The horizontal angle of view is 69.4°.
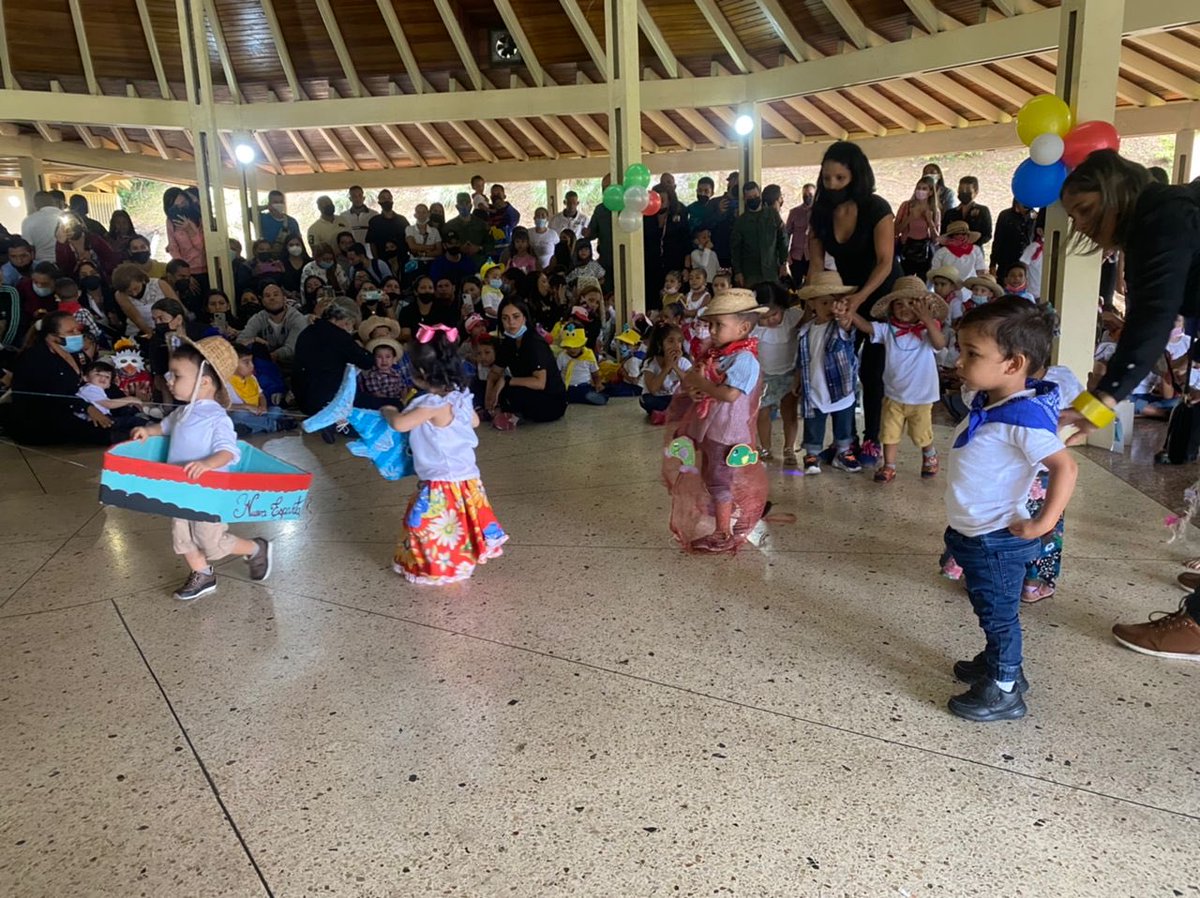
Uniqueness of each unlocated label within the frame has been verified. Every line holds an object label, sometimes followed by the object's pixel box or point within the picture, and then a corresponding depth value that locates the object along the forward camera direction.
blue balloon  5.17
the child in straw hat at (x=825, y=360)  4.68
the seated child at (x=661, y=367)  5.51
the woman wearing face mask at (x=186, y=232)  10.57
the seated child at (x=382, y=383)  6.42
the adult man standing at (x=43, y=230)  9.41
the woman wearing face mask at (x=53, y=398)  6.57
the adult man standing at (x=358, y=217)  11.48
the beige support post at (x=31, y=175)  13.28
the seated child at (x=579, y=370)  7.70
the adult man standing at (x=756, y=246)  8.90
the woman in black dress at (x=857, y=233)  4.43
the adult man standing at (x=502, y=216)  11.37
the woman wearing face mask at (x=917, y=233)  8.60
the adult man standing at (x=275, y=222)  11.42
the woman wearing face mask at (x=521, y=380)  6.82
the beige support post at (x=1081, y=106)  5.26
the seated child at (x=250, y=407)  6.72
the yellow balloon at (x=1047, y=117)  5.22
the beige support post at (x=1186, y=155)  10.89
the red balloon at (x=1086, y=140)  5.02
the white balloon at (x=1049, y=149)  5.11
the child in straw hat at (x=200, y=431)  3.31
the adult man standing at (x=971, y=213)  8.80
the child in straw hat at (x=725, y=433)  3.59
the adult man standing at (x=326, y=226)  11.30
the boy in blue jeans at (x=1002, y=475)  2.31
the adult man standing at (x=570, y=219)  11.53
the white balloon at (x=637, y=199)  8.63
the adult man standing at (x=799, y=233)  10.27
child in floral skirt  3.47
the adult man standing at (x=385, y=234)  10.64
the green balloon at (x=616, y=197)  8.73
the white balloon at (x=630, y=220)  8.75
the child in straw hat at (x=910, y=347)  4.51
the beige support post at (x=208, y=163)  10.12
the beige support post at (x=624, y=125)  8.78
